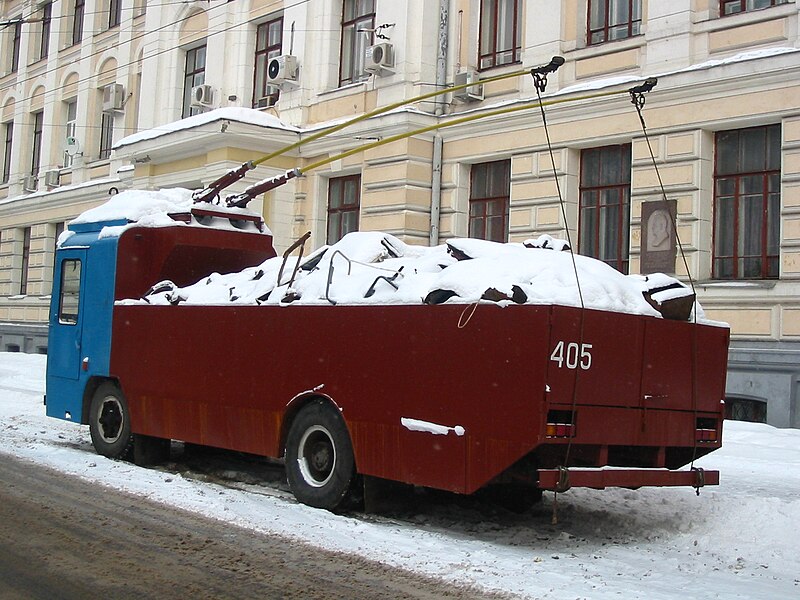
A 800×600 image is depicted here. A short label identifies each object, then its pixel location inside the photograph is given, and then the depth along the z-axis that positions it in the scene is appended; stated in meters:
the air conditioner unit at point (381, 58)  19.70
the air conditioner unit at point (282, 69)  21.86
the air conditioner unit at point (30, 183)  33.84
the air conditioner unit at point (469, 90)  18.81
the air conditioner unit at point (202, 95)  24.17
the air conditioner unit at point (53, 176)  32.06
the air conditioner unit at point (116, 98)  28.70
